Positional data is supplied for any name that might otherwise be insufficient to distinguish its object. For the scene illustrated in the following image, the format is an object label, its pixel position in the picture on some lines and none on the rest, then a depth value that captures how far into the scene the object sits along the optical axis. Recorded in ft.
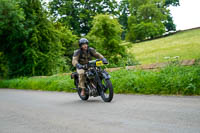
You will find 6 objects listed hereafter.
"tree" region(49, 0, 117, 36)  145.89
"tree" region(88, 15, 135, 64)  65.86
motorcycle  24.66
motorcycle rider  26.66
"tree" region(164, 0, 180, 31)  234.70
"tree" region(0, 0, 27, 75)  59.87
